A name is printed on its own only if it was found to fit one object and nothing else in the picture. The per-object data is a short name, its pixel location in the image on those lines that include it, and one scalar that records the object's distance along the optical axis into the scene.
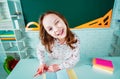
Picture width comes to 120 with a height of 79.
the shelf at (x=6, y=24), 1.74
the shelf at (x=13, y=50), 1.88
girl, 0.84
